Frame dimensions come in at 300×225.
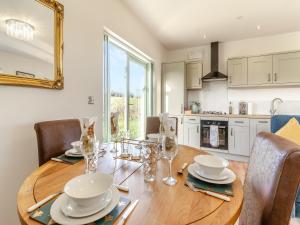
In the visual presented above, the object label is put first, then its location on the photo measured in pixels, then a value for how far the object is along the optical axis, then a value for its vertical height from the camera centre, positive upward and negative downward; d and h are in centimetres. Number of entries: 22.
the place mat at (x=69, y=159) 107 -32
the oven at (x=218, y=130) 351 -44
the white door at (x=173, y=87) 399 +59
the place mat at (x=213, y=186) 73 -35
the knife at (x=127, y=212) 54 -35
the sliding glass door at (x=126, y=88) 252 +43
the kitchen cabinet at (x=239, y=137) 332 -52
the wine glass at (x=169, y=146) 84 -18
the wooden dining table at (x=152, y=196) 55 -35
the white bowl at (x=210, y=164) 83 -28
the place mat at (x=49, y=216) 53 -35
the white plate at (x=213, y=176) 81 -33
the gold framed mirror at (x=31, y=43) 121 +57
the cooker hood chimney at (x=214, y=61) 388 +121
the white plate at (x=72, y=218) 52 -34
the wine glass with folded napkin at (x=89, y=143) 88 -17
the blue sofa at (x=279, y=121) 213 -12
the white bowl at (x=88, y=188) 56 -29
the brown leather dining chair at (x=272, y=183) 62 -30
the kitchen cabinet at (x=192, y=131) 375 -45
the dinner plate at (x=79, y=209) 54 -33
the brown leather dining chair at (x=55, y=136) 119 -20
